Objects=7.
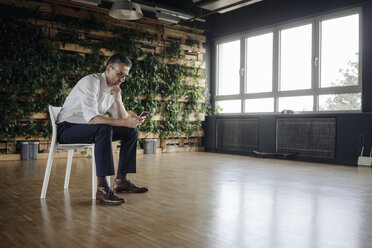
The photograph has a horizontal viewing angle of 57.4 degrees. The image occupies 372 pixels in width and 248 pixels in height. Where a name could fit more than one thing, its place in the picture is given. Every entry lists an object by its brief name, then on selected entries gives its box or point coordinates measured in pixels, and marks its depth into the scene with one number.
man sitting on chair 2.45
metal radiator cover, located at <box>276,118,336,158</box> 5.36
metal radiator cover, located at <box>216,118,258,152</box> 6.56
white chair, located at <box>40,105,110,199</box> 2.58
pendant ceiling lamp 4.41
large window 5.46
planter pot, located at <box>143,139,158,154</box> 6.66
